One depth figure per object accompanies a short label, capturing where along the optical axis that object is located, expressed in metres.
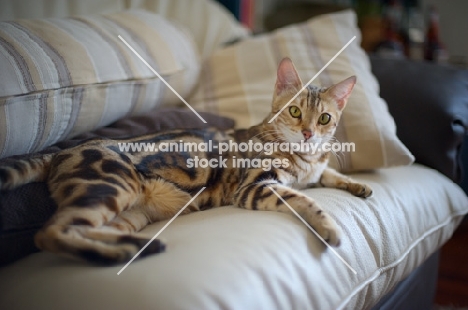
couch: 0.68
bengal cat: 0.73
